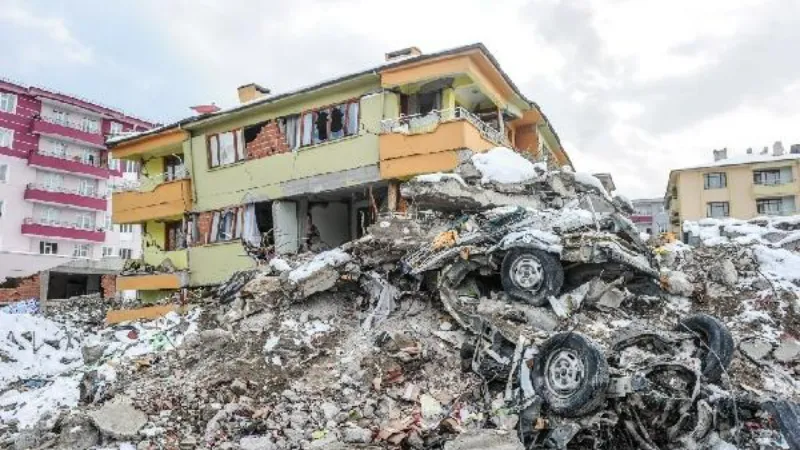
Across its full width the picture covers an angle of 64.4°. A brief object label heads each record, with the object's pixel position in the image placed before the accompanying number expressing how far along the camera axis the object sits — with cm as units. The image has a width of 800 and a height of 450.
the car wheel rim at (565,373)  695
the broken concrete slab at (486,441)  659
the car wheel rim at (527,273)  938
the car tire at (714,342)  752
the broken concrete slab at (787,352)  881
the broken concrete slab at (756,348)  885
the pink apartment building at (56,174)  4162
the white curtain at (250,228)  2008
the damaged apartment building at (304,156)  1648
